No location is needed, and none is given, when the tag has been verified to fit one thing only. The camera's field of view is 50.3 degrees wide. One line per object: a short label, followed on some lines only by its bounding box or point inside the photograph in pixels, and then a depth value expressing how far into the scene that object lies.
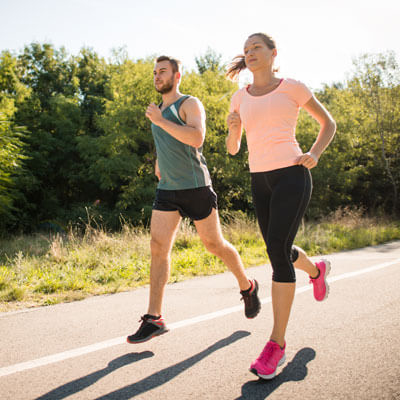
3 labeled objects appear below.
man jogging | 3.38
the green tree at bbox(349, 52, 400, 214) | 22.19
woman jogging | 2.83
